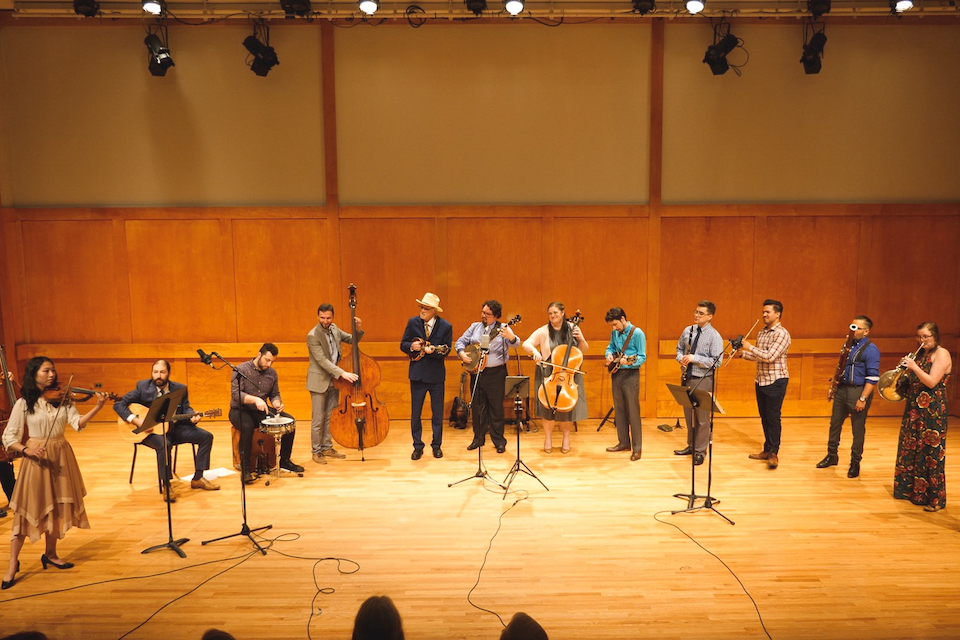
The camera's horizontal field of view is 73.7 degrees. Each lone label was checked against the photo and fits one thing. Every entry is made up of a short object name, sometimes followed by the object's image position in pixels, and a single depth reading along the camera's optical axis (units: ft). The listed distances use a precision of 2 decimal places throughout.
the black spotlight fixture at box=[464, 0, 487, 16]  23.20
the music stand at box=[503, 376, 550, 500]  18.26
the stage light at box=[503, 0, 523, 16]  22.71
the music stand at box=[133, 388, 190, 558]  14.32
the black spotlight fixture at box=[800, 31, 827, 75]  24.53
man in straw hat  21.48
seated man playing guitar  17.84
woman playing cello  20.40
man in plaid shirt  19.81
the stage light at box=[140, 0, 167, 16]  22.56
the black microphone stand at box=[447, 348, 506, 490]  19.51
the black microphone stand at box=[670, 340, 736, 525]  16.40
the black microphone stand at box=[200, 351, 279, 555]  15.21
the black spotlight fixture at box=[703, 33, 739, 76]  24.26
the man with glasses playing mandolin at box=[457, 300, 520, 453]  21.27
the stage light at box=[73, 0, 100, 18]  22.61
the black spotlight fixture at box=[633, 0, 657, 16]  22.86
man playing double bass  20.44
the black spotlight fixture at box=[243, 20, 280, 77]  23.82
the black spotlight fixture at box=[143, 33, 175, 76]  23.77
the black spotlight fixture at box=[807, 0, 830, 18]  23.27
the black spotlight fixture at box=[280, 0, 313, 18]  22.75
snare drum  18.31
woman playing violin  13.42
